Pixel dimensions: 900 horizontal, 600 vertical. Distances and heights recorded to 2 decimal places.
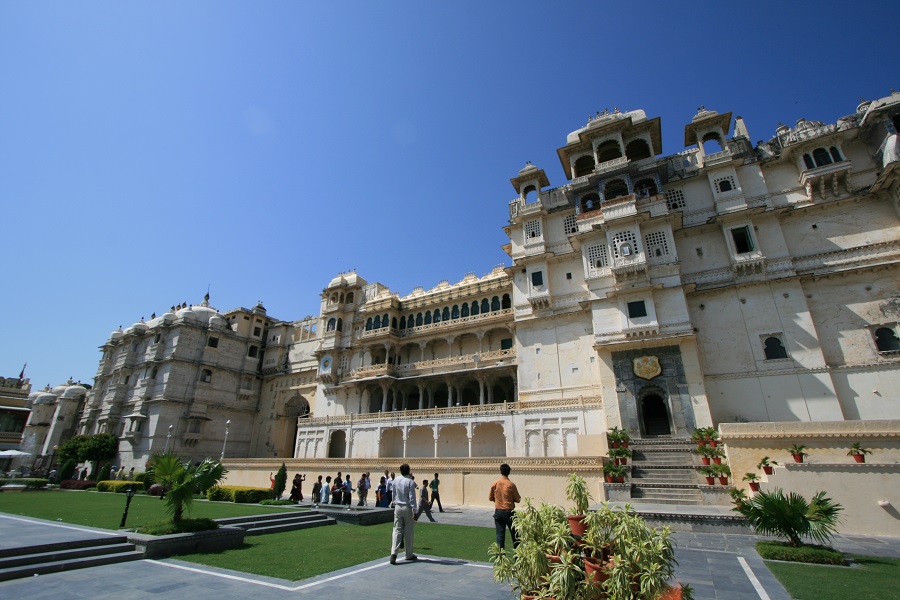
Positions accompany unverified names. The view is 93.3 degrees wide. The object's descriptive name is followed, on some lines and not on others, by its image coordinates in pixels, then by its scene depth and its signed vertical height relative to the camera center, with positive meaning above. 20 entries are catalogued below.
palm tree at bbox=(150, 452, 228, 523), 10.04 -0.36
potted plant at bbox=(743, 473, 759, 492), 13.95 -0.68
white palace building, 21.88 +8.50
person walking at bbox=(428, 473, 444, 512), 18.30 -1.19
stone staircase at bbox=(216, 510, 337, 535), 11.68 -1.68
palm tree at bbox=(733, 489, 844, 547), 8.48 -1.06
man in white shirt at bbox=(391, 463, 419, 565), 8.16 -0.88
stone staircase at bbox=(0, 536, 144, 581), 7.11 -1.58
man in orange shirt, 7.84 -0.71
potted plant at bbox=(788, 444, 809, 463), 14.18 +0.24
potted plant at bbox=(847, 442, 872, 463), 13.52 +0.22
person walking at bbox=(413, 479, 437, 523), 14.95 -1.40
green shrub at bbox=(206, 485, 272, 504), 22.20 -1.58
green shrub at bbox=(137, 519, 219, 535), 9.23 -1.34
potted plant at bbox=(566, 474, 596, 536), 4.45 -0.41
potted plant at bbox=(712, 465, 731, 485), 16.25 -0.47
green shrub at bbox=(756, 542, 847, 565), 7.91 -1.68
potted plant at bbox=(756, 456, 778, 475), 14.31 -0.23
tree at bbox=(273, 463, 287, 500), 23.29 -1.06
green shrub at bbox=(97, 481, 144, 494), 27.57 -1.43
